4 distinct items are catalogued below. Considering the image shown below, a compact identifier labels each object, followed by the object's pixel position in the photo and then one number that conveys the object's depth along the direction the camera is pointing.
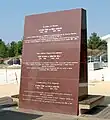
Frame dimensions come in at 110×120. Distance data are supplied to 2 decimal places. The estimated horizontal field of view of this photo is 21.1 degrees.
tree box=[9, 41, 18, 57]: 85.69
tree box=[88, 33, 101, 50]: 74.44
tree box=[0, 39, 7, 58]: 84.56
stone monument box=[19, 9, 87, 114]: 8.45
